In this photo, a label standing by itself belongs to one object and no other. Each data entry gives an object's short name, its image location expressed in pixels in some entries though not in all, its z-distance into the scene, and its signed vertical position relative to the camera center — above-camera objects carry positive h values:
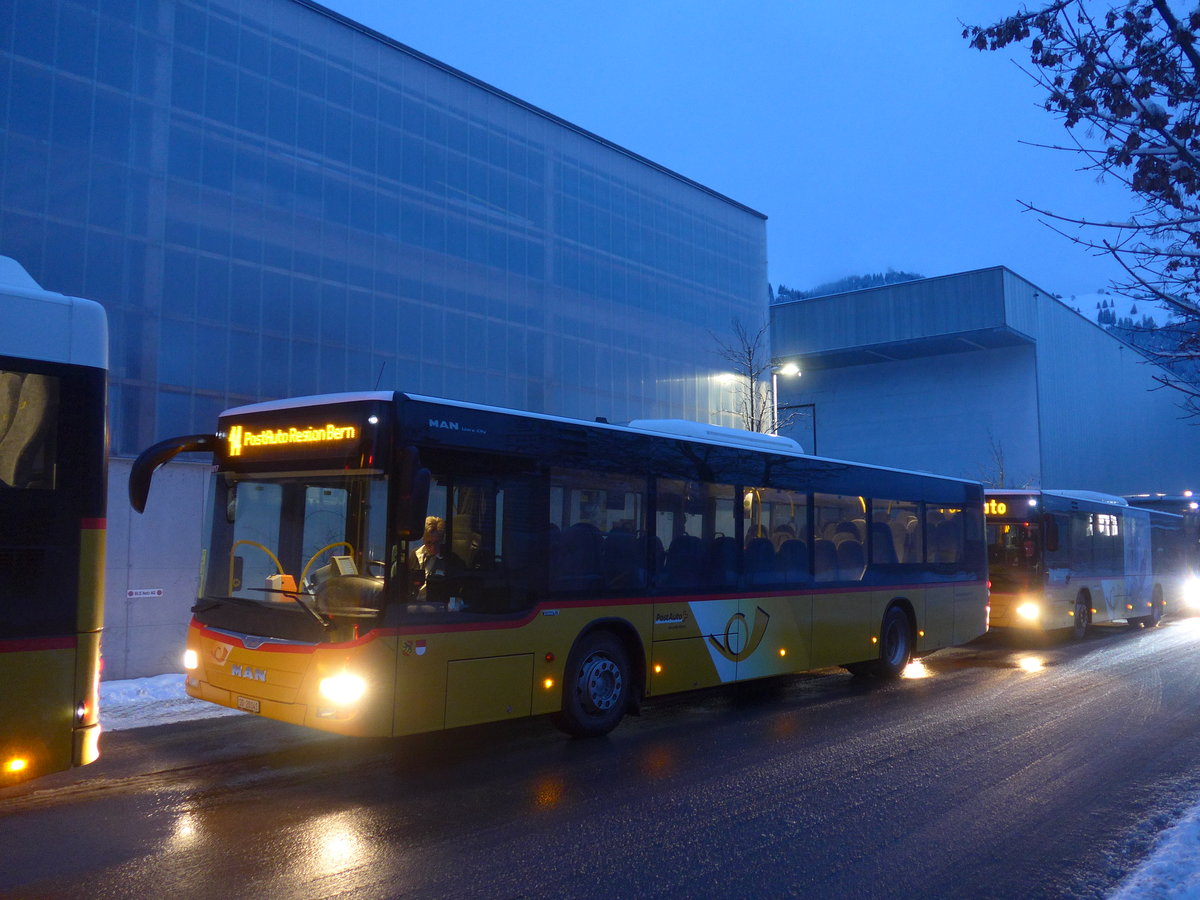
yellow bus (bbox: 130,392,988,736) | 7.42 -0.23
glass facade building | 13.69 +5.58
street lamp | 26.41 +4.48
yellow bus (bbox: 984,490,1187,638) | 18.36 -0.37
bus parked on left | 5.52 +0.04
